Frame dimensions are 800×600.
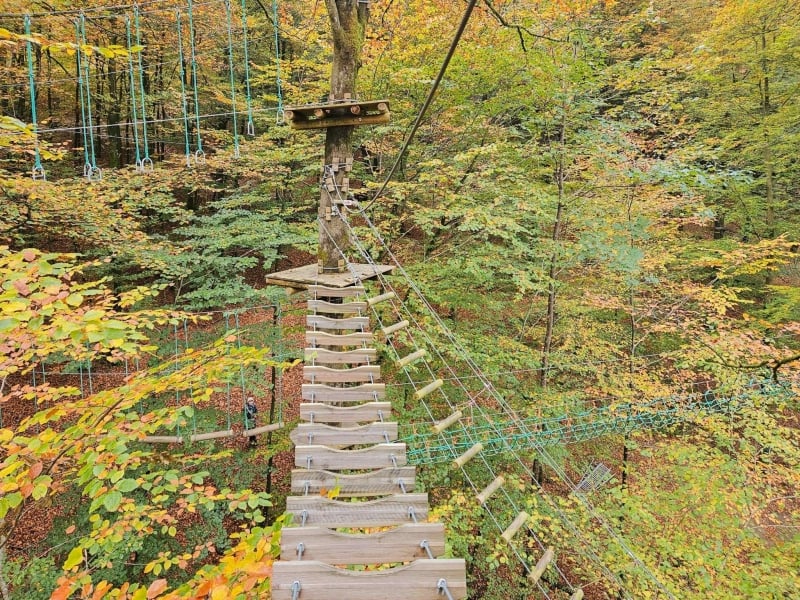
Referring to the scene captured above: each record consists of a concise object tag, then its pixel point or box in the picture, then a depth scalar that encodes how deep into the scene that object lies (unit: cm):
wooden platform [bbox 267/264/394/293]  355
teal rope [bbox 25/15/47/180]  385
